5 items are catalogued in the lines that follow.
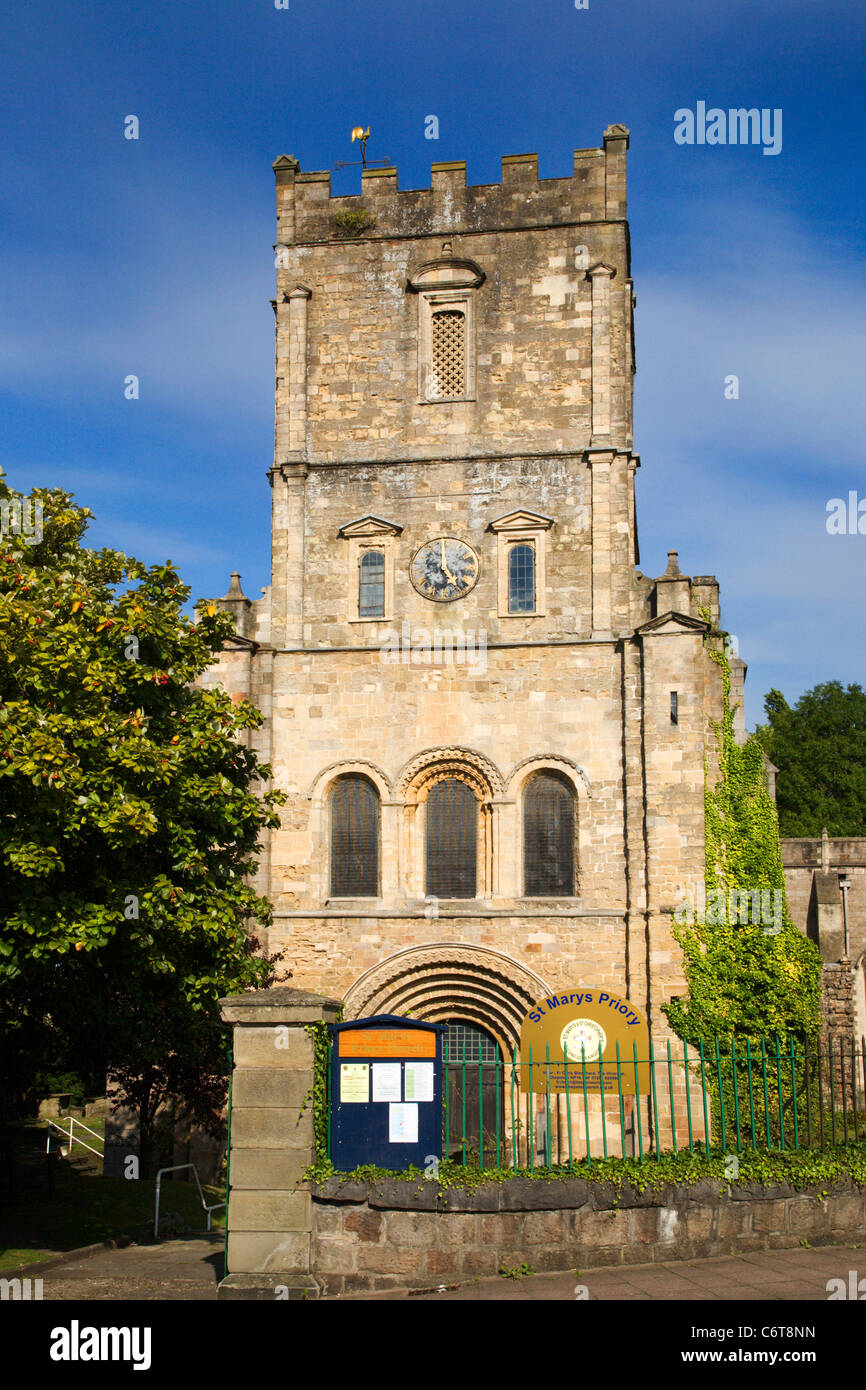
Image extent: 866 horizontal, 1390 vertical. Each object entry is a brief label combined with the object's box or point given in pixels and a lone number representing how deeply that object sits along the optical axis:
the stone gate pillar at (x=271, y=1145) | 11.07
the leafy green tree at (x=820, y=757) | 50.75
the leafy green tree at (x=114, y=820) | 14.39
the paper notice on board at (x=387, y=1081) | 11.53
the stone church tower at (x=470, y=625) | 22.27
